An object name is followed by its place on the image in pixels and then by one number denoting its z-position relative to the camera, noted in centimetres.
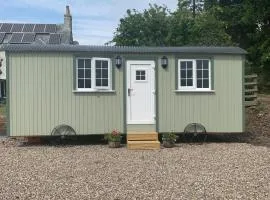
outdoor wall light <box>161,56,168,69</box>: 708
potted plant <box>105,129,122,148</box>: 666
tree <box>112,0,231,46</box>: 1450
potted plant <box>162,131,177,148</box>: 675
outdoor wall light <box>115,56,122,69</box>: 701
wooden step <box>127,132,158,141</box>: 687
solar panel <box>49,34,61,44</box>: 1739
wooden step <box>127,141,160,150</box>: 658
